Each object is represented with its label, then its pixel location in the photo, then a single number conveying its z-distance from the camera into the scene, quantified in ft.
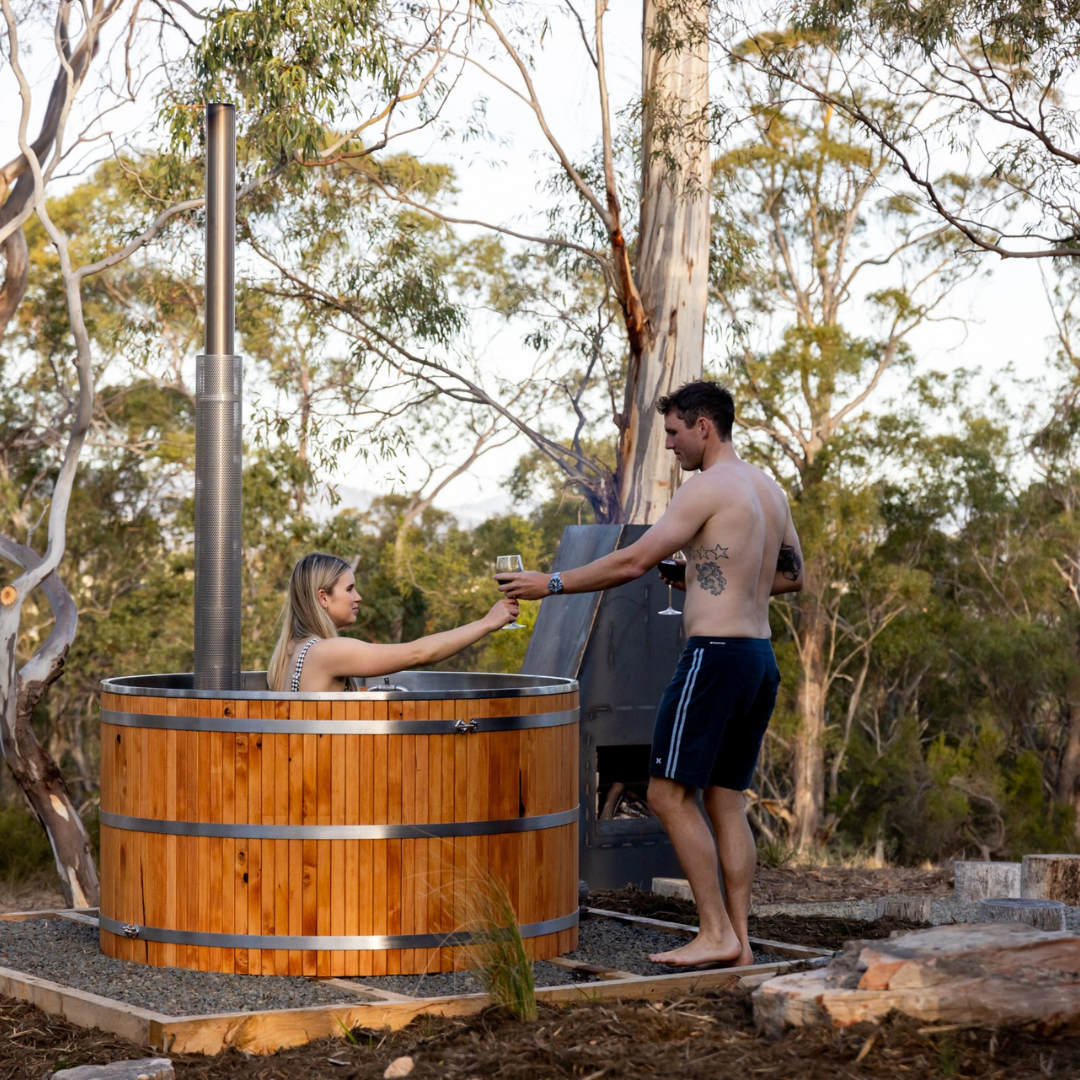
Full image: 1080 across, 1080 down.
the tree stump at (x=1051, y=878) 25.91
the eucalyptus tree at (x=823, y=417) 77.30
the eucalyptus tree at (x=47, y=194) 39.88
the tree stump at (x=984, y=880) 26.45
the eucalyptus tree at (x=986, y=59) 36.27
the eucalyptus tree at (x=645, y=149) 39.86
